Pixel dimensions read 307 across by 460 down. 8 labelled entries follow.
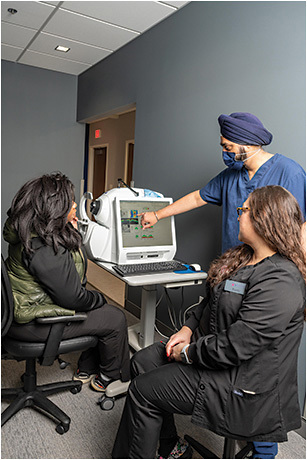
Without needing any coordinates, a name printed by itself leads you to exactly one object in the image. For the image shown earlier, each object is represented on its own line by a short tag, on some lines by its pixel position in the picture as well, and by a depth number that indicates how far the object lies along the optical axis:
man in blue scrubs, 1.70
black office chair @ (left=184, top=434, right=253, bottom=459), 1.33
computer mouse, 2.13
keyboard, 1.97
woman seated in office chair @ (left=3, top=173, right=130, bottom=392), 1.57
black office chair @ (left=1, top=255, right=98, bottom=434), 1.49
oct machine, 2.14
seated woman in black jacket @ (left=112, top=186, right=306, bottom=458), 1.14
